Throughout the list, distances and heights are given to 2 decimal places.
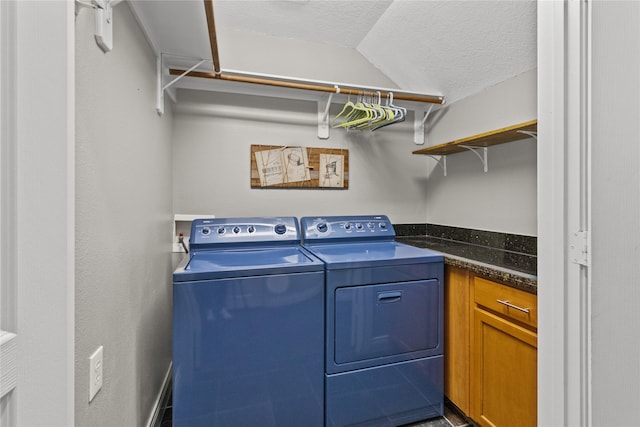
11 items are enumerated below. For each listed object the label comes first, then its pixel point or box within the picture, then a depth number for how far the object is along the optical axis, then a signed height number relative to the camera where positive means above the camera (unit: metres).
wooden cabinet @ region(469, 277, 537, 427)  1.35 -0.68
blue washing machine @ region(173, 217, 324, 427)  1.39 -0.61
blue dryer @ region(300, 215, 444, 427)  1.59 -0.67
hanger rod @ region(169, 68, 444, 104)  1.83 +0.86
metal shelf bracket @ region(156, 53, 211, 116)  1.62 +0.69
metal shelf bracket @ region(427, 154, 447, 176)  2.51 +0.43
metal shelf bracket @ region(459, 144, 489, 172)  2.14 +0.41
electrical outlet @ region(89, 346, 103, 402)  0.87 -0.46
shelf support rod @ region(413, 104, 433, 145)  2.61 +0.74
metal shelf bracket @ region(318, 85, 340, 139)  2.36 +0.72
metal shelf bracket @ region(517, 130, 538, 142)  1.68 +0.45
